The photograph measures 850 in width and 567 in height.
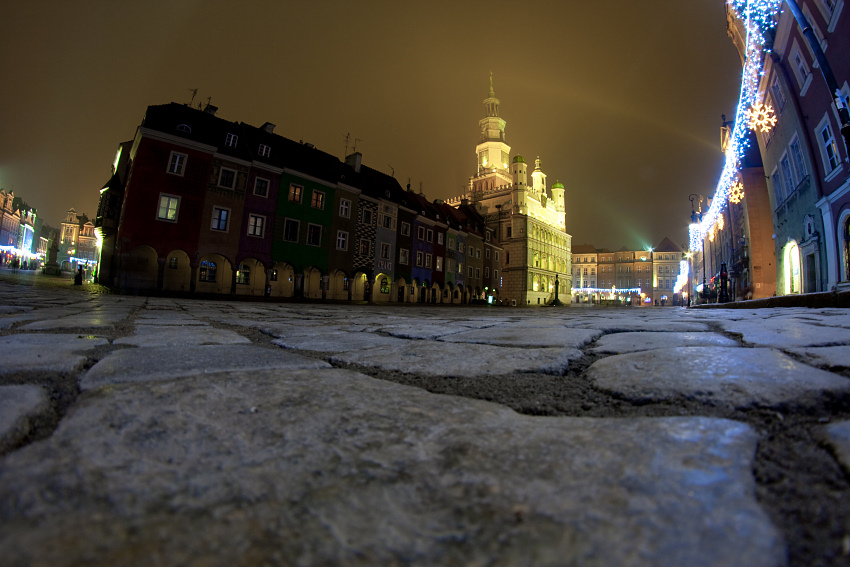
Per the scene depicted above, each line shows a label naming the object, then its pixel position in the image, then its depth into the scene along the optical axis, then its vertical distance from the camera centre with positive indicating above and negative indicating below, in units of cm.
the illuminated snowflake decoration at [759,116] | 1331 +794
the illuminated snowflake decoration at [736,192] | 1783 +596
